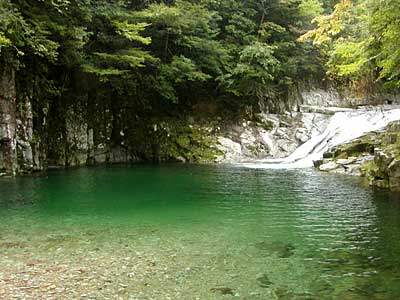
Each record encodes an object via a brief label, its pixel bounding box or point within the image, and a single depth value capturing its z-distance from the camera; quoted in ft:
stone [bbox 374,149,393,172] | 43.83
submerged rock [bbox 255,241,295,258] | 21.98
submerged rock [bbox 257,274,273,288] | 17.46
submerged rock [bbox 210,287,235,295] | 16.56
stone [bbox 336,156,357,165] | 59.52
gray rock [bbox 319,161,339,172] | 59.40
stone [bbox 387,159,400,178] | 42.19
